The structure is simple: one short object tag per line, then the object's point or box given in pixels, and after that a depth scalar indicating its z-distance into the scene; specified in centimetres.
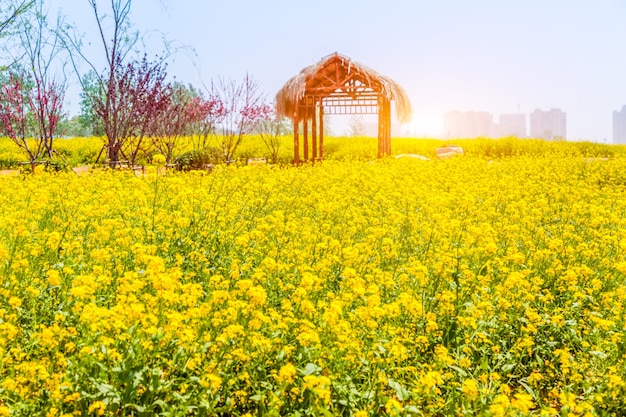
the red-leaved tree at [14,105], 1562
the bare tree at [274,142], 2007
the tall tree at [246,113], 2028
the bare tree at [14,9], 1439
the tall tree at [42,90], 1567
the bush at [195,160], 1709
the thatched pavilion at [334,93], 1802
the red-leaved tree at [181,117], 1939
